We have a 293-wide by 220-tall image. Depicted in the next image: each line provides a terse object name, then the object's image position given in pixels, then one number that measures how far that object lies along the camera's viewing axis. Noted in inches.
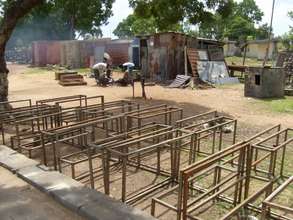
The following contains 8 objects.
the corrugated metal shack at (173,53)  762.8
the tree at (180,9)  528.1
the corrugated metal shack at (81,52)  1097.4
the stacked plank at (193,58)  743.5
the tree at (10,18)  386.0
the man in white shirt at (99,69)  744.3
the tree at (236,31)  2223.2
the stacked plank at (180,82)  700.4
